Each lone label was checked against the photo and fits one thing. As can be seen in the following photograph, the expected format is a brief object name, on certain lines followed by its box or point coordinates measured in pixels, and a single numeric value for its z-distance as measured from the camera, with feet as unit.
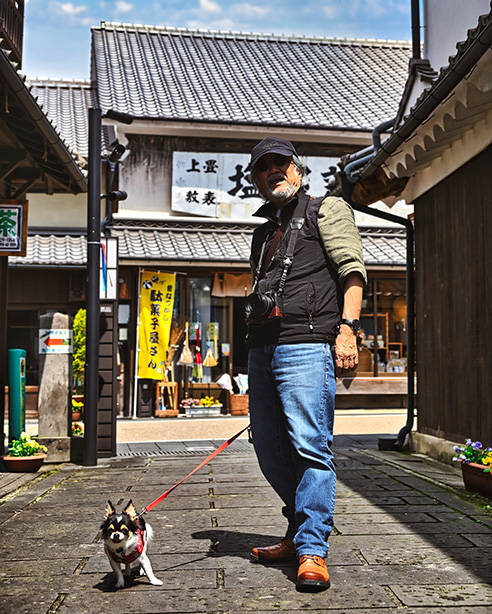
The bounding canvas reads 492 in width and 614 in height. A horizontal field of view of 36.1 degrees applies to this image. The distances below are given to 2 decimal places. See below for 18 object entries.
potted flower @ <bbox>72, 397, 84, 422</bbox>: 47.96
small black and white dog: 11.80
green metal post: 29.48
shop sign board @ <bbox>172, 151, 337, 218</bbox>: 59.77
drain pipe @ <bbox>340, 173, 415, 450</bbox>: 32.07
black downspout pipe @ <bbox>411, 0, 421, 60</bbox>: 32.24
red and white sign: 29.84
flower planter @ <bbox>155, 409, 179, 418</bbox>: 55.77
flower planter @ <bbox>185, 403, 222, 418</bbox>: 56.18
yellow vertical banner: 55.77
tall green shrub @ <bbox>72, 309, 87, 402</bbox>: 47.65
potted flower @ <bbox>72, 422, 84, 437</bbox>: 32.68
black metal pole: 29.19
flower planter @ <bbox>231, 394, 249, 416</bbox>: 56.95
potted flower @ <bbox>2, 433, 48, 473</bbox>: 26.71
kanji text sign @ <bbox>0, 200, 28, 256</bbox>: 27.99
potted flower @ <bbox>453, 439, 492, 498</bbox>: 19.84
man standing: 12.42
